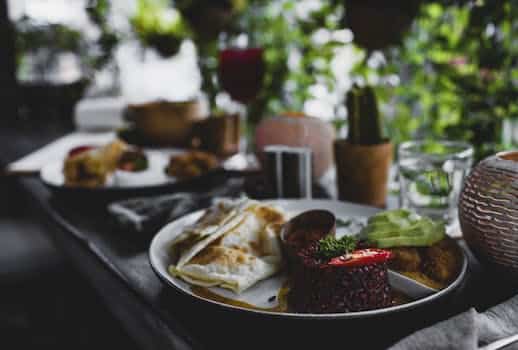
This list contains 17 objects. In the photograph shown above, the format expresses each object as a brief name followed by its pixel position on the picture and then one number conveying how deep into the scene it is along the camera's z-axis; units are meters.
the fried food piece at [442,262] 0.72
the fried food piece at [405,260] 0.73
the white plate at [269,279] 0.63
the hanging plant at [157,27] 2.25
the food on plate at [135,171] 1.41
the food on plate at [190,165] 1.44
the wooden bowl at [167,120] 1.89
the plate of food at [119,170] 1.33
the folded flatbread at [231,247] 0.76
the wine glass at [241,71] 1.62
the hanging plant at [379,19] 1.36
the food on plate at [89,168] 1.36
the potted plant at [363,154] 1.16
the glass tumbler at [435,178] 1.05
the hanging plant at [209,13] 2.12
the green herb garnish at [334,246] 0.66
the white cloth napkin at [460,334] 0.57
